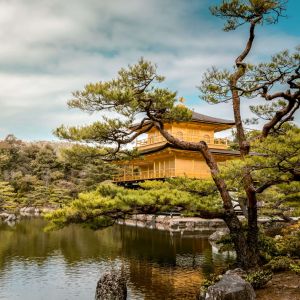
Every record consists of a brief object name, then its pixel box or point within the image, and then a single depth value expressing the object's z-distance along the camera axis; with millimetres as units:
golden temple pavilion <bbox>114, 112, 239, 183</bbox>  26672
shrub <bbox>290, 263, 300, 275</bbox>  8055
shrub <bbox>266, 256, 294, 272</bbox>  9000
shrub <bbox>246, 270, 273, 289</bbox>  7953
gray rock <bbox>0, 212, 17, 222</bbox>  30338
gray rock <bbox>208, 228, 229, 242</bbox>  16208
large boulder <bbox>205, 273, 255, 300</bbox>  6695
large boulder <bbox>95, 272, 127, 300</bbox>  8727
